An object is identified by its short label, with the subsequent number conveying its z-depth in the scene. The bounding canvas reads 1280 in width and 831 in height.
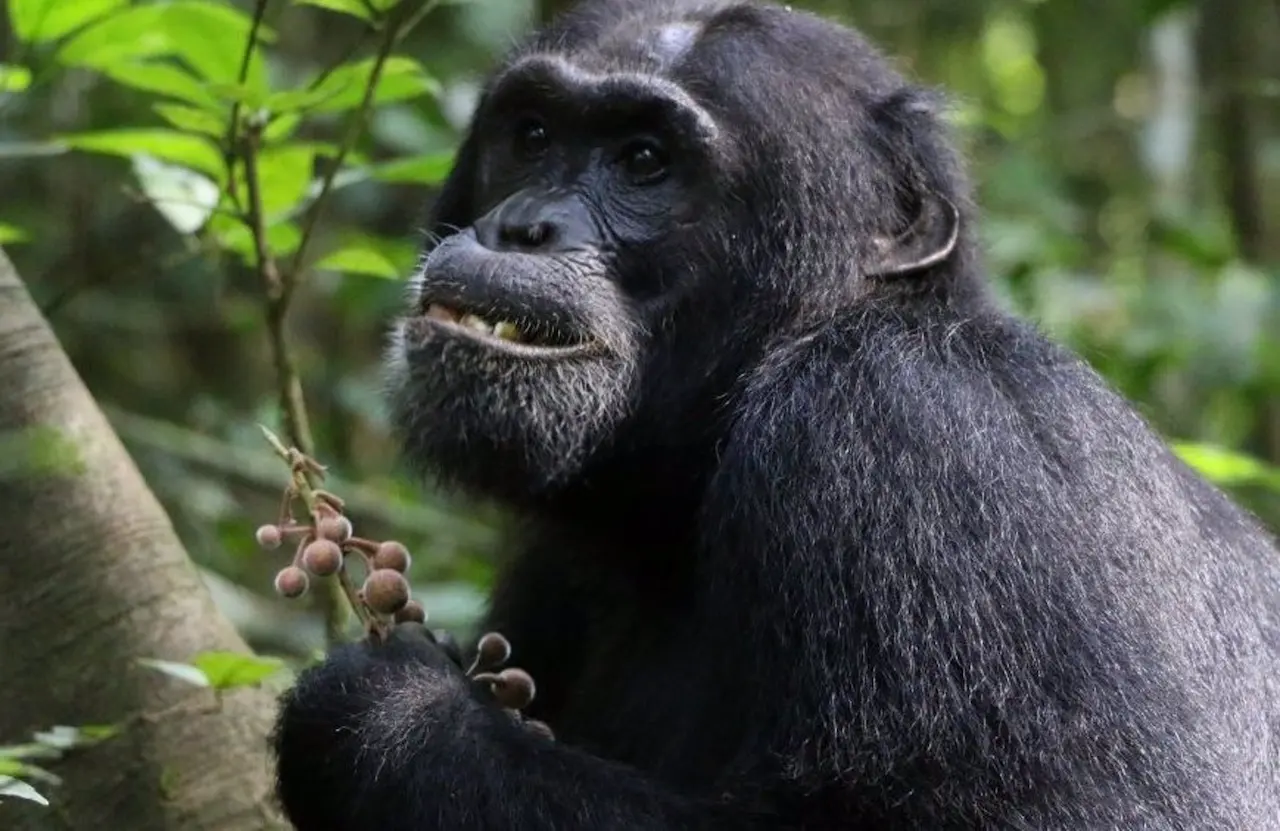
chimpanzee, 7.12
